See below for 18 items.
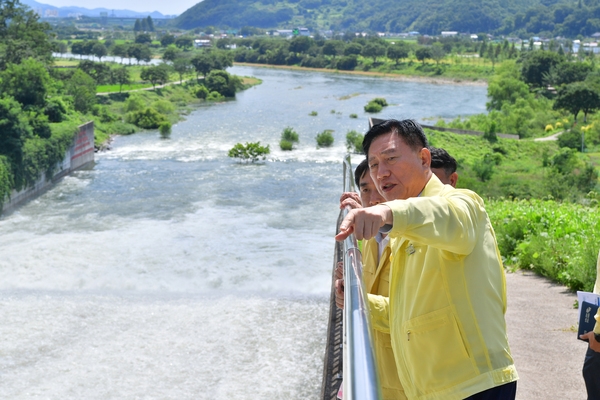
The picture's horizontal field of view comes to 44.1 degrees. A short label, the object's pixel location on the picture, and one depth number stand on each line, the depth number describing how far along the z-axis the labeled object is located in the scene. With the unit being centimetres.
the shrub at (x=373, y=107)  4359
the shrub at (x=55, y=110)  2602
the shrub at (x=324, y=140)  3145
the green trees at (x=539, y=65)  5522
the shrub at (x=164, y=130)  3478
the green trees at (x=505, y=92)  4641
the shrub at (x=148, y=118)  3803
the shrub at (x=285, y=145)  2998
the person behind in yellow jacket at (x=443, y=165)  315
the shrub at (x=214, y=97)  5258
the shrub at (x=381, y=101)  4640
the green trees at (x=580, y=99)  3847
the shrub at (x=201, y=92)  5306
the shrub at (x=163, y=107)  4212
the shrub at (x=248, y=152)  2725
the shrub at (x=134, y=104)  4078
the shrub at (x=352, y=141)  3044
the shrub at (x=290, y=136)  3166
